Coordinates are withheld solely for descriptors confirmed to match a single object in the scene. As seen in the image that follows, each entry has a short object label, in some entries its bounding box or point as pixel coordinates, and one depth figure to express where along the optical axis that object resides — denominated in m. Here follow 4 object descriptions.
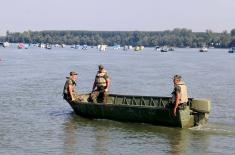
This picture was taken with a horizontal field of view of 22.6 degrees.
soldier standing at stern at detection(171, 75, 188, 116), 22.44
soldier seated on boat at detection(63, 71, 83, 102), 26.78
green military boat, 23.22
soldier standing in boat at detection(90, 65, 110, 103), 26.62
